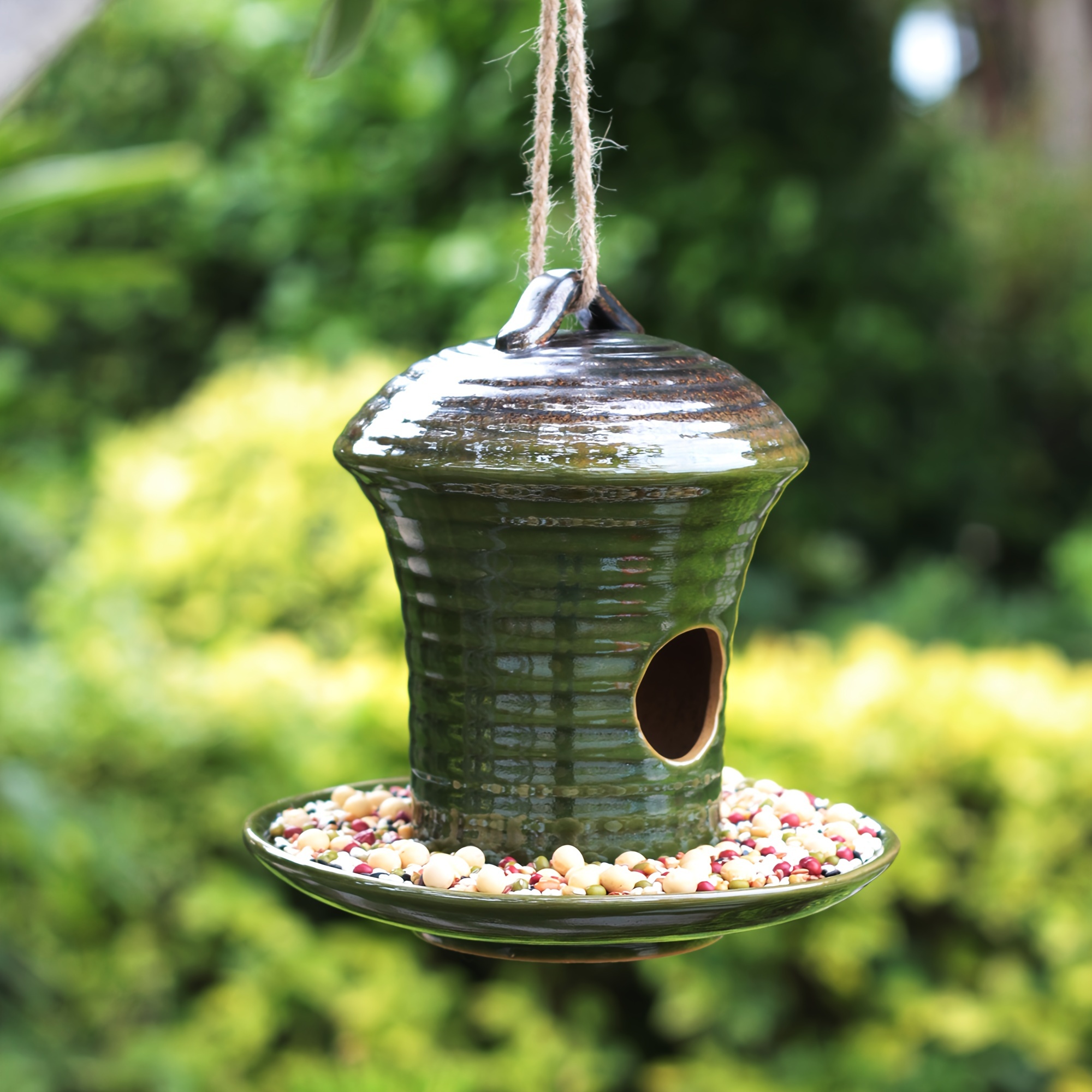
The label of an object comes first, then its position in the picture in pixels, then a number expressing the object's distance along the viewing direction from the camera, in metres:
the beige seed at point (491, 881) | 1.07
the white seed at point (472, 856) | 1.11
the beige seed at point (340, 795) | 1.18
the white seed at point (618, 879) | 1.08
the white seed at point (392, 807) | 1.17
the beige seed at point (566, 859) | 1.10
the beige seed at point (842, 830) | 1.13
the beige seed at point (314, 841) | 1.12
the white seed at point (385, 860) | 1.10
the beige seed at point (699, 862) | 1.10
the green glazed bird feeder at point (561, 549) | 1.09
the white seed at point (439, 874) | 1.08
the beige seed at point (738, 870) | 1.09
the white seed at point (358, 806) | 1.17
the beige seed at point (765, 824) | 1.15
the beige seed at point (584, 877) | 1.08
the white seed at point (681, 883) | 1.08
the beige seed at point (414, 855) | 1.10
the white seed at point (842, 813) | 1.15
